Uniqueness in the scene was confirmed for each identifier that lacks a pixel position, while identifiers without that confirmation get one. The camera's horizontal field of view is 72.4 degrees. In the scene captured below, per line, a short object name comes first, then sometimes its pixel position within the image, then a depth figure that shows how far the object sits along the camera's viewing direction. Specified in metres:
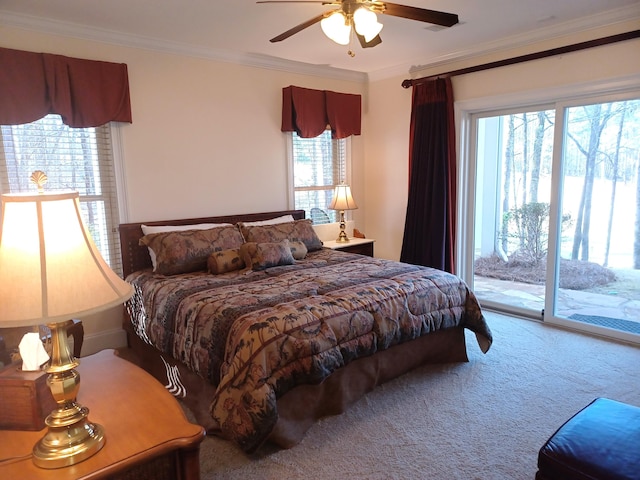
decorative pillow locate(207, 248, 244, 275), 3.34
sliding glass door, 3.62
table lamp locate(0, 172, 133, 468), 1.12
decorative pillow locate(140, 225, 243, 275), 3.35
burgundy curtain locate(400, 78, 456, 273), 4.46
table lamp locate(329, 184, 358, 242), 4.74
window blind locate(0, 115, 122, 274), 3.17
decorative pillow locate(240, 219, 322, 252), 3.84
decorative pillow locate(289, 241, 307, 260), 3.78
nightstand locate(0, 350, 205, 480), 1.17
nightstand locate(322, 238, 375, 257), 4.62
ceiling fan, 2.32
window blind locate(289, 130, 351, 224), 4.86
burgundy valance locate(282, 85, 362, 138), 4.53
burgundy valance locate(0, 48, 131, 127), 3.02
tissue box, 1.32
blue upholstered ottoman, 1.49
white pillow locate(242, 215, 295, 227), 4.11
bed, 2.20
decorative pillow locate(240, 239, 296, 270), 3.42
